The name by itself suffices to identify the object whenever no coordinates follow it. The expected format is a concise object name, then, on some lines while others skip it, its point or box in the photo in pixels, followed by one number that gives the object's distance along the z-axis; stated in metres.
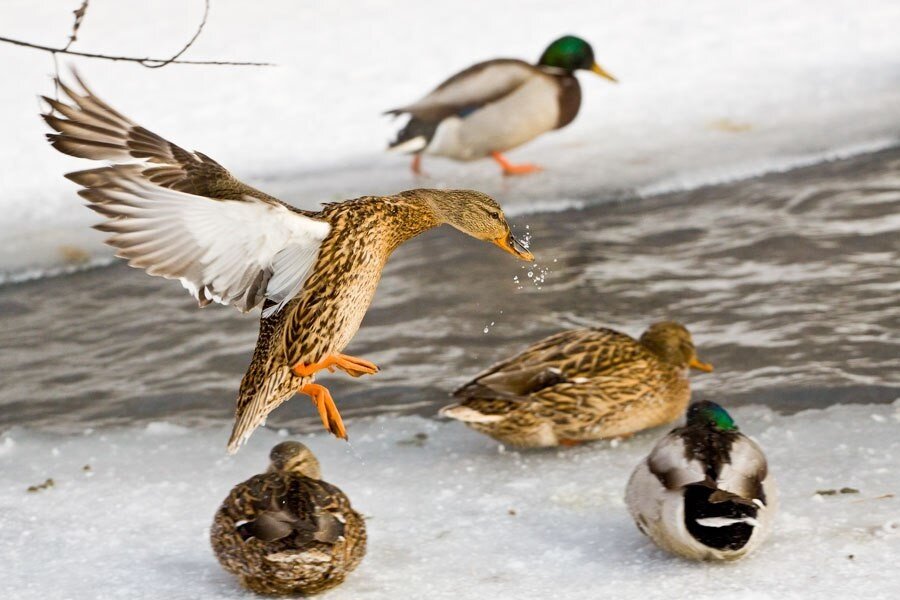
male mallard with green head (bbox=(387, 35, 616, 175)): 17.80
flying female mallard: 5.75
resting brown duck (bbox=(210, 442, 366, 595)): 7.32
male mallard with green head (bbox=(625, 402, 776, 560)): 7.26
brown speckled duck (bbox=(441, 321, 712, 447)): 9.58
